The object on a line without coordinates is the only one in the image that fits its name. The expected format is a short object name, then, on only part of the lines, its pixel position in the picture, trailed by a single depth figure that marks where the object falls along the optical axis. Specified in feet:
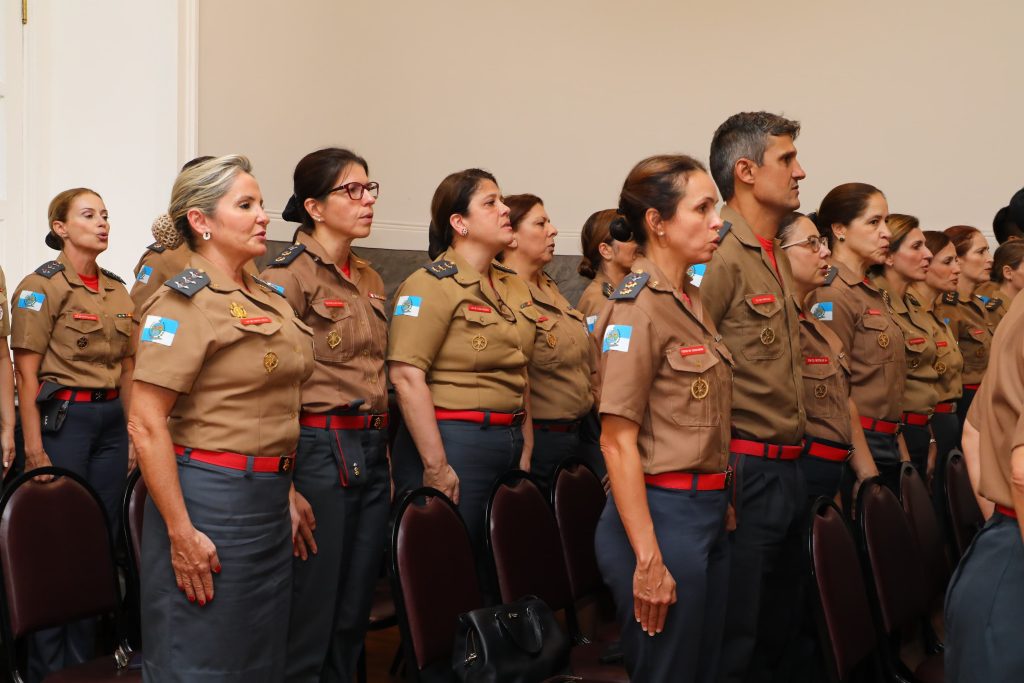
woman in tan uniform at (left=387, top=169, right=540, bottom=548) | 9.97
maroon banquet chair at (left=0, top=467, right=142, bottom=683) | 7.39
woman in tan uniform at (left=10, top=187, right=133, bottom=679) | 11.89
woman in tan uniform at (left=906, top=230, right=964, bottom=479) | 13.99
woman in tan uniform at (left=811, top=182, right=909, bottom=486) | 11.53
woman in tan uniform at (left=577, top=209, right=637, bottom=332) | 14.25
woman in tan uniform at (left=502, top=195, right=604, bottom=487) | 12.22
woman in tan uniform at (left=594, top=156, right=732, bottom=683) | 7.00
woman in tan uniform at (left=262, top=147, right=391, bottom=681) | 8.97
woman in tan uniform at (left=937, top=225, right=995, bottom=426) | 17.07
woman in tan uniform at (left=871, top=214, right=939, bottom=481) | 13.09
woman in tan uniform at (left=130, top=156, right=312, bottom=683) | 6.79
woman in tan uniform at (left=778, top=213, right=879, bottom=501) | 9.87
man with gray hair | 8.27
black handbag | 7.04
